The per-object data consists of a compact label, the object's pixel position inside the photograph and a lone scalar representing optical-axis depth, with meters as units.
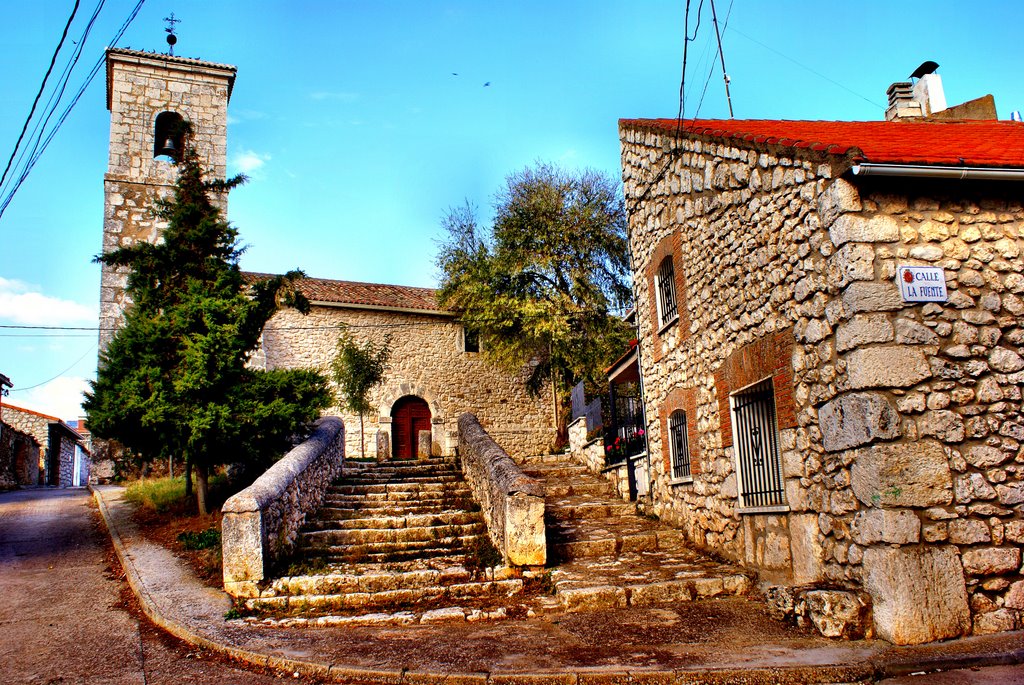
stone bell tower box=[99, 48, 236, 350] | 18.92
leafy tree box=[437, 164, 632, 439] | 20.42
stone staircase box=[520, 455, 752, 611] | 6.86
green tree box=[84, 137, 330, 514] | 10.29
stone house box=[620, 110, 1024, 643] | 5.29
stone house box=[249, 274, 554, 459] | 20.38
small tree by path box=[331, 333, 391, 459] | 19.34
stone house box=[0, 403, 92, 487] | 26.14
